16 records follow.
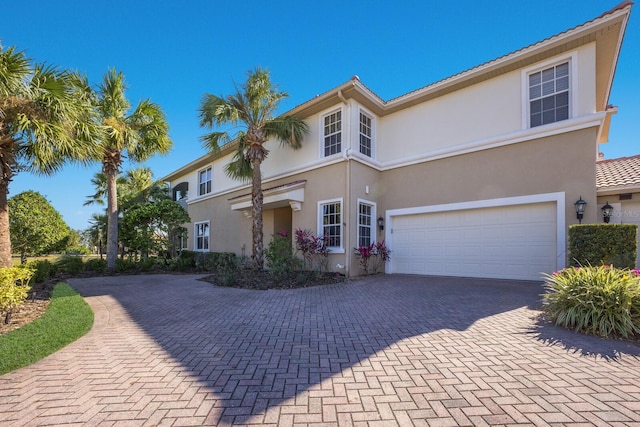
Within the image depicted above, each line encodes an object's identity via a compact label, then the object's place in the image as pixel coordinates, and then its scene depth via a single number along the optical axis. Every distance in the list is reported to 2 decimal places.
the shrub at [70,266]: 11.74
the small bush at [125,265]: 12.57
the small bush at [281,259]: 9.80
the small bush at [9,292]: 4.97
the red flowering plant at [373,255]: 10.19
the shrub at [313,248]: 10.52
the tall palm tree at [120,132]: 11.84
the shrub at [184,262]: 13.93
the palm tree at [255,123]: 10.27
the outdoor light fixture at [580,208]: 7.65
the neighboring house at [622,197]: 8.17
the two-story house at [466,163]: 7.99
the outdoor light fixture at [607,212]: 8.23
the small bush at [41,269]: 9.03
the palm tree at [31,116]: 6.39
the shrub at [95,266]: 12.41
